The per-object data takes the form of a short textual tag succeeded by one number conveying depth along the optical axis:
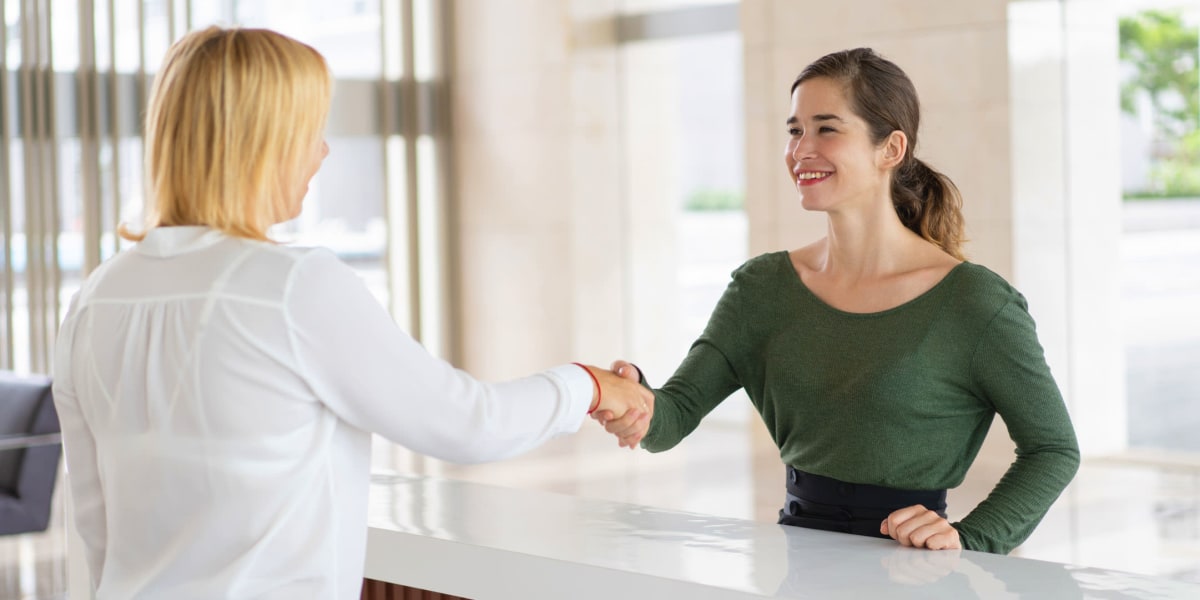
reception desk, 2.00
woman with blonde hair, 1.71
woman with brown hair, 2.65
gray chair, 6.61
